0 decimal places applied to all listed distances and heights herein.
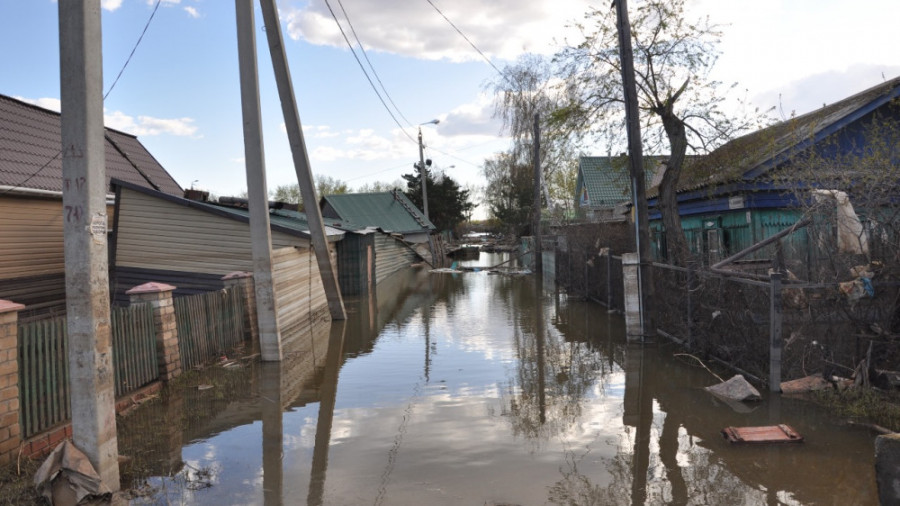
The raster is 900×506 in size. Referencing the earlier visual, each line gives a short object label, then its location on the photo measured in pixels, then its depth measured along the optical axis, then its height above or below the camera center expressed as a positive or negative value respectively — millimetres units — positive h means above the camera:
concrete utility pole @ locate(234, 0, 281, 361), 10539 +966
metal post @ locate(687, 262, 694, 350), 9703 -1199
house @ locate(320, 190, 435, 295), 22469 +331
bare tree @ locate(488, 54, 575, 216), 39844 +8060
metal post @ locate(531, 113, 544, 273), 29750 +1545
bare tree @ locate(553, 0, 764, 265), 13359 +2642
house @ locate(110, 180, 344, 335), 14141 +159
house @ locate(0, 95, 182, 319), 13086 +1065
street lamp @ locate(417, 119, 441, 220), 42112 +4343
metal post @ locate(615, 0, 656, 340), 11328 +1348
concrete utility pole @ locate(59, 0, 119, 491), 4883 +203
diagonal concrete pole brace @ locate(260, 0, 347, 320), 12906 +2277
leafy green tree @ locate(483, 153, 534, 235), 49188 +3664
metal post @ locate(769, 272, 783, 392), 7246 -1221
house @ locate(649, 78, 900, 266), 13719 +1349
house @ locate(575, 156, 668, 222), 34131 +2398
